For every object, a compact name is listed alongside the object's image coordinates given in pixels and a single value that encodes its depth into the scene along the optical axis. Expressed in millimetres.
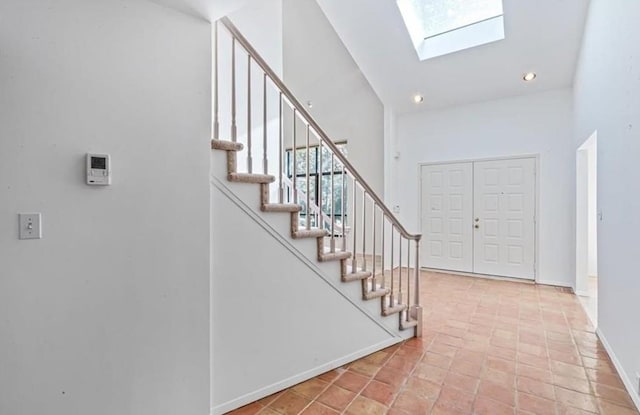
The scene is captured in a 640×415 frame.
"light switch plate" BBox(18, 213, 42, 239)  1403
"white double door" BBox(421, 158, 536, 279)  5223
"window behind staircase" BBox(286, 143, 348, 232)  7312
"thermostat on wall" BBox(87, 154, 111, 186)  1544
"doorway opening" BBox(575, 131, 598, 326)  4465
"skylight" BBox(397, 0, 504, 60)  4500
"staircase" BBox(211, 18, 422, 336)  2059
